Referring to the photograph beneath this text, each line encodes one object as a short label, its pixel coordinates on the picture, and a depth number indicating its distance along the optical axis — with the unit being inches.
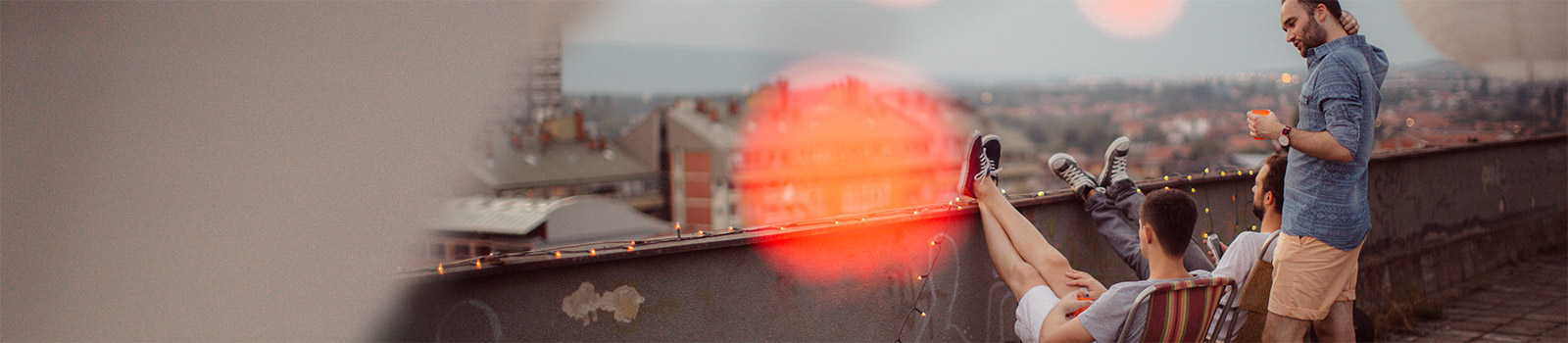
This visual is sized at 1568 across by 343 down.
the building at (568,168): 2578.7
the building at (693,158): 2898.6
